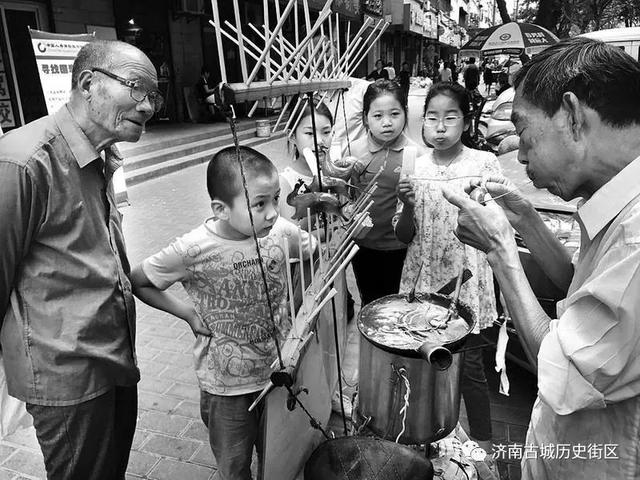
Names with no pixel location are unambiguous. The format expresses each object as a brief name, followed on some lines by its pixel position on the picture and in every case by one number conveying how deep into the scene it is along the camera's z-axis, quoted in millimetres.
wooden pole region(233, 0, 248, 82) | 1155
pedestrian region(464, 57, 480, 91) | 15040
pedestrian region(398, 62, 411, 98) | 16459
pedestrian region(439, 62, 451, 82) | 18481
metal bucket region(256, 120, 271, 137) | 12772
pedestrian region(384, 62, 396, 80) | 13855
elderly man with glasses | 1609
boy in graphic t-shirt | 1916
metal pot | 1995
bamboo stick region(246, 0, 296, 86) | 1170
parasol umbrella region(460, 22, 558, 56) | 11672
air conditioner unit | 12312
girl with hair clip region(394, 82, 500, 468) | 2549
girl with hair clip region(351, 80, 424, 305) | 2982
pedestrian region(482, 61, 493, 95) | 21406
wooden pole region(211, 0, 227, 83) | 1101
